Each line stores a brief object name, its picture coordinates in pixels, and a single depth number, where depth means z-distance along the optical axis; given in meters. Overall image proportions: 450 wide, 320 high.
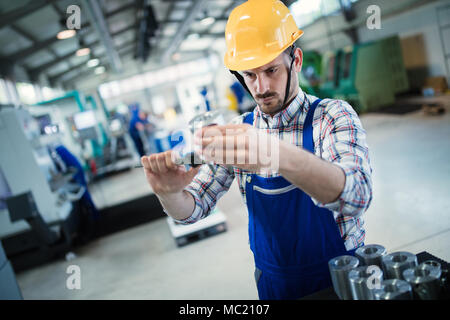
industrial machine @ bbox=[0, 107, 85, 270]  4.81
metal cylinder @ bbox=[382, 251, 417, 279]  0.88
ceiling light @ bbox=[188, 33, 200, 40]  19.23
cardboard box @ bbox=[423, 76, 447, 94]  7.98
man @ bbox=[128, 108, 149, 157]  8.74
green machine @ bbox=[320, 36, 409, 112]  9.14
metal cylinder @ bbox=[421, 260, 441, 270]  0.87
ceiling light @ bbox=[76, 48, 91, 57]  12.87
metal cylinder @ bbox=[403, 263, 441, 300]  0.79
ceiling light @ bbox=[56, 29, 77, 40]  8.44
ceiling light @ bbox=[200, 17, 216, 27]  16.00
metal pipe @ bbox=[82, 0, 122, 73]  7.09
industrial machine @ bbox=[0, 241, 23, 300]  2.84
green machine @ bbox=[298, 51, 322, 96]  10.73
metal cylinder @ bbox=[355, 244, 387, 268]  0.95
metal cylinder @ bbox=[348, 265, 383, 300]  0.83
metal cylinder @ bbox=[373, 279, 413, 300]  0.77
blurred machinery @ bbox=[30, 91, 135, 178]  8.94
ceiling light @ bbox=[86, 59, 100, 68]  16.66
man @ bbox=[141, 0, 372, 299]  1.17
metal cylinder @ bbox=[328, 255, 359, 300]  0.91
